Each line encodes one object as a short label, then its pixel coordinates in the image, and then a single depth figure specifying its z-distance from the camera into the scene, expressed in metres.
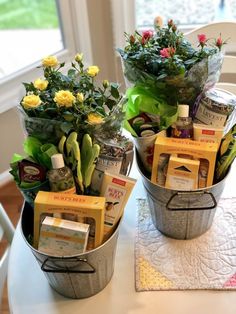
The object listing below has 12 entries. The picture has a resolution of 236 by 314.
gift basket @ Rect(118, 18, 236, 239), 0.73
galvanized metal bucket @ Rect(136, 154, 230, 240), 0.74
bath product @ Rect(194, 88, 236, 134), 0.77
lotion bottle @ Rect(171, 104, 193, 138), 0.77
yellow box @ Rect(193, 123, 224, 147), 0.74
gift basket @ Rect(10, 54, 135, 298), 0.64
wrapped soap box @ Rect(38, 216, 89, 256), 0.63
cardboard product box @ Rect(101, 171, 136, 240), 0.67
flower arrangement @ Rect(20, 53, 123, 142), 0.69
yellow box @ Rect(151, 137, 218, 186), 0.71
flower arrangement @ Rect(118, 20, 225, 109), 0.80
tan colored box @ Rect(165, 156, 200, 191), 0.72
